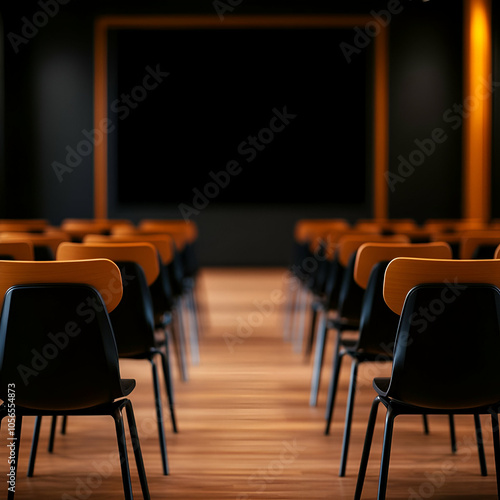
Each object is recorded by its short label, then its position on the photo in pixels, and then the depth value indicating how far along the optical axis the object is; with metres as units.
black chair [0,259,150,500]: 1.83
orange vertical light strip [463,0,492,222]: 8.27
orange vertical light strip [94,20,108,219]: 10.28
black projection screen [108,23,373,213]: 11.02
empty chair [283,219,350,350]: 4.76
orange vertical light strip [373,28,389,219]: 10.43
